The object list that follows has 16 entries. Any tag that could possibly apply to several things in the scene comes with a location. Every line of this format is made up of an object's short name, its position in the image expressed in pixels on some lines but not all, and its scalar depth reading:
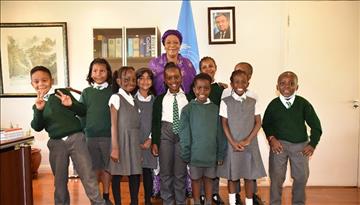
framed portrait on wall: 3.90
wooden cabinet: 2.03
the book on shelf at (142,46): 3.87
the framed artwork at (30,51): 4.17
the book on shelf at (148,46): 3.87
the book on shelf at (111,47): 3.90
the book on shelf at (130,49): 3.88
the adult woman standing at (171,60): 2.81
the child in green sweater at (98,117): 2.55
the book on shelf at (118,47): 3.89
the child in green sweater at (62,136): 2.35
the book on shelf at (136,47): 3.88
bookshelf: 3.87
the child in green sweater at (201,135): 2.40
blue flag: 3.71
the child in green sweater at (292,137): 2.53
